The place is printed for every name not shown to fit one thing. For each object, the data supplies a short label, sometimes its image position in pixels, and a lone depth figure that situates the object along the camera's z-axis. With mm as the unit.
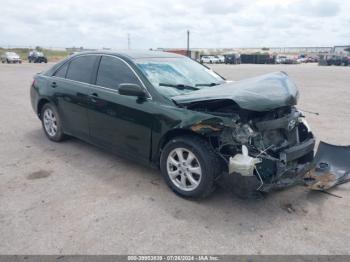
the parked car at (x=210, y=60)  52469
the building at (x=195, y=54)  54584
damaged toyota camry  3371
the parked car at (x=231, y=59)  51125
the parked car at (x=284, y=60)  52666
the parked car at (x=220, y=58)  52844
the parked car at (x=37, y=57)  43034
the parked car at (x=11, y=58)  42375
